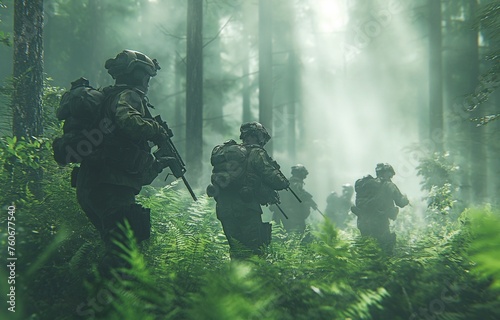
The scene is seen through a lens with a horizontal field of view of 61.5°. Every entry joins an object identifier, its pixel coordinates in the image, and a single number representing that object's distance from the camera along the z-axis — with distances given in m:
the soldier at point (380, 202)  9.34
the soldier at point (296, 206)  11.43
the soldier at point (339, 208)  16.35
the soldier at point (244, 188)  6.15
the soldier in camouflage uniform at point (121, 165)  4.45
